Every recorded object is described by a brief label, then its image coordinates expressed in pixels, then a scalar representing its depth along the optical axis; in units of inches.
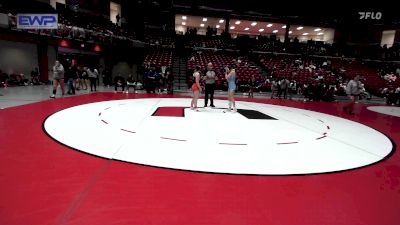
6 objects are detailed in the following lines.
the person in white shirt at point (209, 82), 334.8
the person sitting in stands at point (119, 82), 589.9
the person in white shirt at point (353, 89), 370.9
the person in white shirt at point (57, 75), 396.6
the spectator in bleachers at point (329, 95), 581.6
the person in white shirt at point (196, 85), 304.7
